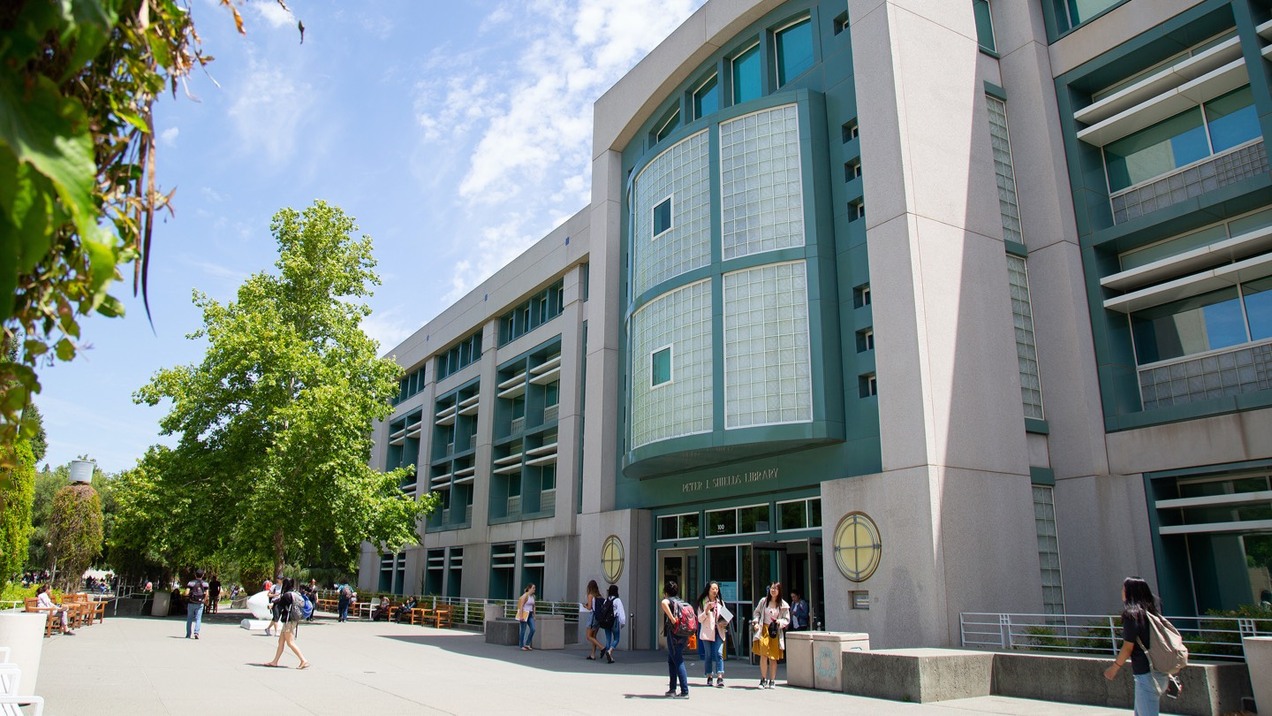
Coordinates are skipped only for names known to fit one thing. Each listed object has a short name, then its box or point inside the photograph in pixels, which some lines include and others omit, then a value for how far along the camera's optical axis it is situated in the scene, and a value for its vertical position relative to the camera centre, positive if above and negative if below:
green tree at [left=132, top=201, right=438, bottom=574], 30.84 +5.67
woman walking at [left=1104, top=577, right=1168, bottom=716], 8.27 -0.81
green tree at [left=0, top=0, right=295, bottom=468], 2.15 +1.20
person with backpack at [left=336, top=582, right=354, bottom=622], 36.03 -1.04
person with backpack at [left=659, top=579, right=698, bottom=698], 13.74 -0.91
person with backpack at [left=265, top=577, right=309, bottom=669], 16.47 -0.68
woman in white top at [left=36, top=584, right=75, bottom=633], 21.23 -0.69
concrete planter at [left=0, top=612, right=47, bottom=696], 11.87 -0.84
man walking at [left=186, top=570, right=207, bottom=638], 23.28 -0.68
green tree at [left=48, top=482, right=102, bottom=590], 31.14 +1.84
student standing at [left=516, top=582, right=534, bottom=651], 23.41 -1.11
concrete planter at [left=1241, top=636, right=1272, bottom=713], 10.76 -1.16
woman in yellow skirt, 15.21 -0.97
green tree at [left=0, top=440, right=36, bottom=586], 20.89 +1.31
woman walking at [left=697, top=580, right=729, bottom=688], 14.90 -0.95
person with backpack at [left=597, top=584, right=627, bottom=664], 20.69 -1.01
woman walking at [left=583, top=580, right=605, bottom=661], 21.28 -1.26
